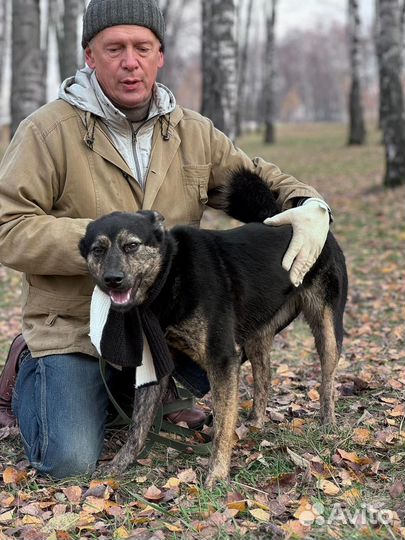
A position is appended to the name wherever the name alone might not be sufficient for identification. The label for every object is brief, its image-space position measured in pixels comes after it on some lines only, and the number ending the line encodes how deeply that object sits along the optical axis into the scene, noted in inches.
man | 147.6
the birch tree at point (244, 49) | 1326.2
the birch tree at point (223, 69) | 442.3
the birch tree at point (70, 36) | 564.4
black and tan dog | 128.7
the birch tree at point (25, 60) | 413.7
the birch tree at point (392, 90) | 509.7
